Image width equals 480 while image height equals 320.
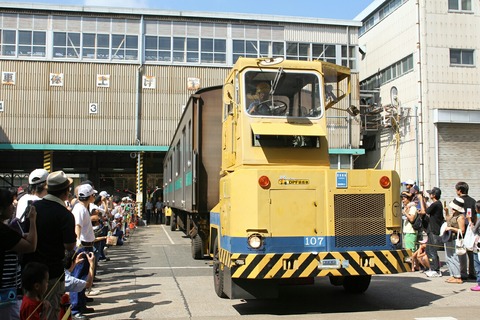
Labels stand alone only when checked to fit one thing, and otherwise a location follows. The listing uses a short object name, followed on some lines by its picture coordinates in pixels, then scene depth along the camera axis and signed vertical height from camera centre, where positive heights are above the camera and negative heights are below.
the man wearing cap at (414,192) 11.65 -0.25
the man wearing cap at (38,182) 5.62 +0.00
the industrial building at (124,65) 31.53 +7.88
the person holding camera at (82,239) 7.03 -0.88
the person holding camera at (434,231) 10.66 -1.11
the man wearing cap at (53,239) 4.76 -0.58
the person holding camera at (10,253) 3.94 -0.61
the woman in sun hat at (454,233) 9.86 -1.07
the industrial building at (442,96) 27.86 +5.14
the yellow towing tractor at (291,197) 6.73 -0.22
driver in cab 7.83 +1.41
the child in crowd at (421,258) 10.99 -1.77
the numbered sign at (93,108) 32.19 +4.98
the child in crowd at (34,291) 4.09 -0.95
